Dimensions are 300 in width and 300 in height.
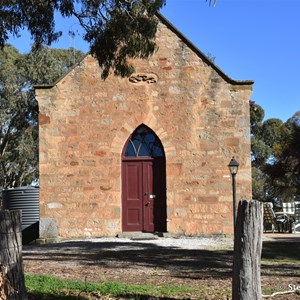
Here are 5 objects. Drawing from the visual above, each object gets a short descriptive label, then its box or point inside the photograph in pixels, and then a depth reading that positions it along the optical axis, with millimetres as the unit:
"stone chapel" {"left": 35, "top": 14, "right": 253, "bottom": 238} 14742
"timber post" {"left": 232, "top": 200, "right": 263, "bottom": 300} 5016
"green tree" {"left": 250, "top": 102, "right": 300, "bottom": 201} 35062
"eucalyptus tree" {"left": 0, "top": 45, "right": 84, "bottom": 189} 28016
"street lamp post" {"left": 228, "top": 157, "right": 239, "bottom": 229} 13398
